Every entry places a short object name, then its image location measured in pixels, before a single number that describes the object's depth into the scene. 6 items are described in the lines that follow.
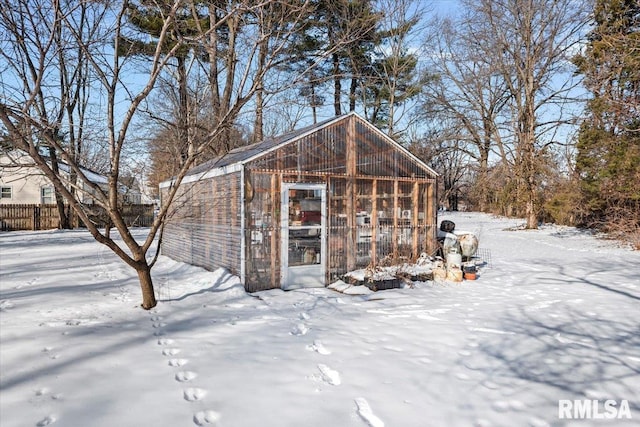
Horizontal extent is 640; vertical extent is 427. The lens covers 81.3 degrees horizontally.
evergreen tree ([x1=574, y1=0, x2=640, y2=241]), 12.64
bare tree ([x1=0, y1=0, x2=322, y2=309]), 4.34
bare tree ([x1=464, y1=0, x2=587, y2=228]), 17.86
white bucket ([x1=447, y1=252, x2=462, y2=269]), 8.27
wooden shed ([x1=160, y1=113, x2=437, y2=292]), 7.01
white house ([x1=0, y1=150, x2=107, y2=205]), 22.78
